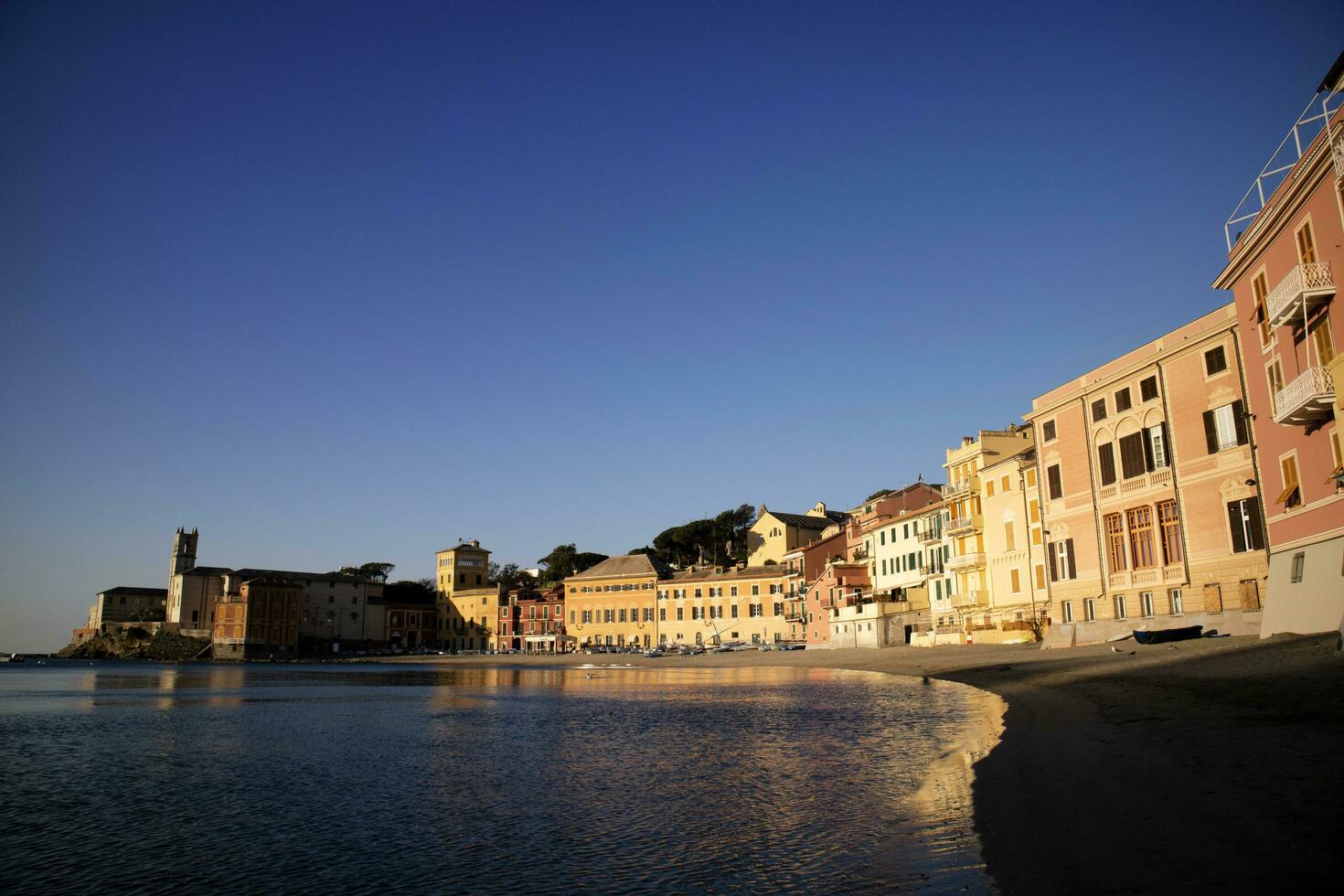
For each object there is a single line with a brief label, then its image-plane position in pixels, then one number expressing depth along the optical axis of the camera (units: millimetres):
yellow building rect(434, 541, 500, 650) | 158875
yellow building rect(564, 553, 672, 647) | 130500
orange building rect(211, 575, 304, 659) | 149500
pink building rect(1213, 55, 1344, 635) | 26375
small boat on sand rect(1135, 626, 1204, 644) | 39125
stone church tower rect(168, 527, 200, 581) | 179375
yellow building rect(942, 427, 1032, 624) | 66125
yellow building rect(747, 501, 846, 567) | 129875
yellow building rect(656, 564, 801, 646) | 116250
